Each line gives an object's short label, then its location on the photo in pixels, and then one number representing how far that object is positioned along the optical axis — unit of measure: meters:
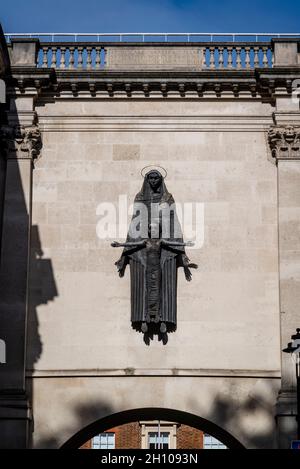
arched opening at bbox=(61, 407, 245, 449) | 28.81
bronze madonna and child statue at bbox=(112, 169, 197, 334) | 29.03
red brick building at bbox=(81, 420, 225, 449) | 50.09
